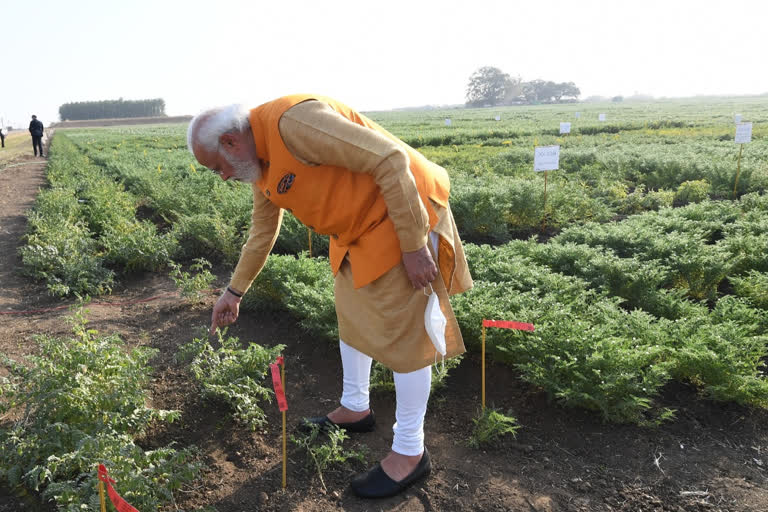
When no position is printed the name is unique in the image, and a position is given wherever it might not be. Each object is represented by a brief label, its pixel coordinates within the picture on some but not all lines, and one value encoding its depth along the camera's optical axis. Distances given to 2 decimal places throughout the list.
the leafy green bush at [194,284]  4.55
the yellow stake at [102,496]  1.71
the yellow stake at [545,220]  7.33
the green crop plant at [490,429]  2.66
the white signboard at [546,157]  7.26
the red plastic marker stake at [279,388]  2.17
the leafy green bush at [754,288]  4.09
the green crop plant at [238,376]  2.79
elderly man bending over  1.85
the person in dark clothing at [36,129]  21.17
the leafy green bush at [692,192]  8.83
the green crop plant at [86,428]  2.01
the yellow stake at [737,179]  8.82
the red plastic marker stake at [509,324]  2.64
